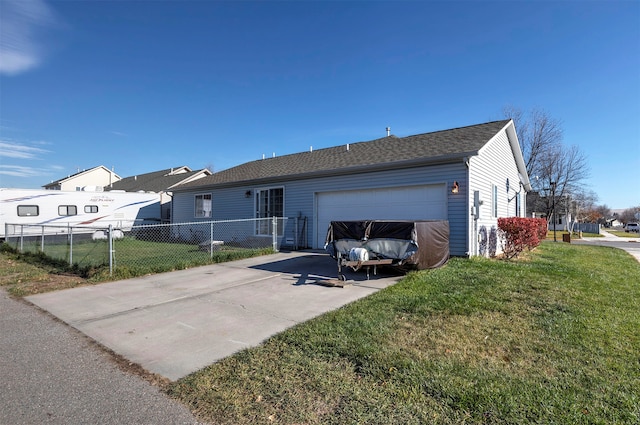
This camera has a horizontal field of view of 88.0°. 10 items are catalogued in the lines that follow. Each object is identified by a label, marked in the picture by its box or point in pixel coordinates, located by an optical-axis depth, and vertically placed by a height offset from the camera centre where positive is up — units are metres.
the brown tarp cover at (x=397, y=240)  7.00 -0.45
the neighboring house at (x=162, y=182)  22.75 +3.40
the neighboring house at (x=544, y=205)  28.44 +1.42
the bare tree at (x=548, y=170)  28.36 +4.42
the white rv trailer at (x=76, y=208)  16.23 +0.71
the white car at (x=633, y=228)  48.24 -1.29
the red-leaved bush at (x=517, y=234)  9.68 -0.42
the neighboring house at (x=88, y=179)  38.70 +5.10
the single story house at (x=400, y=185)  9.13 +1.24
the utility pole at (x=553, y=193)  27.62 +2.25
